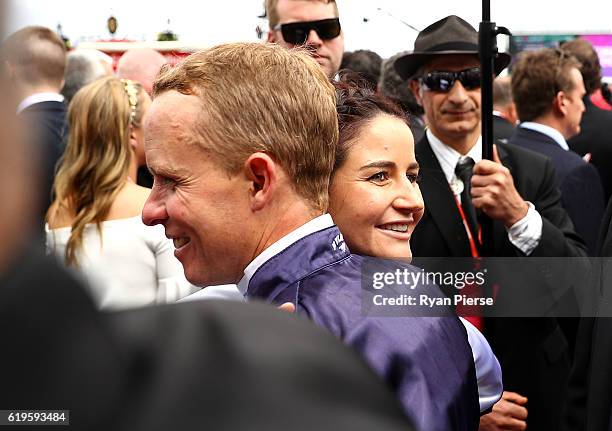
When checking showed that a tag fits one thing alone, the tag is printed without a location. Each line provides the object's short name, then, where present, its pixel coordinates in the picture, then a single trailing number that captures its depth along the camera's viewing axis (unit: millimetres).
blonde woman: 3723
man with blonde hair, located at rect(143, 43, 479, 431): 1654
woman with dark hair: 2129
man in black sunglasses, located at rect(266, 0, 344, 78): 3764
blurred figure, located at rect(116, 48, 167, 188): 5402
